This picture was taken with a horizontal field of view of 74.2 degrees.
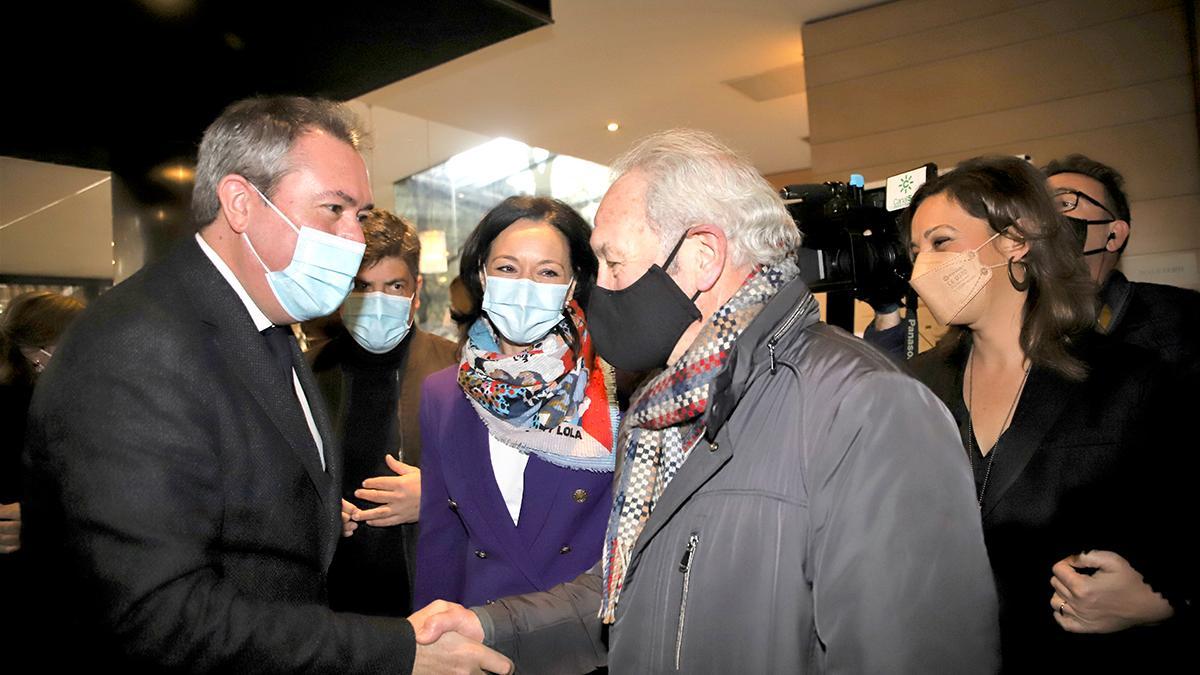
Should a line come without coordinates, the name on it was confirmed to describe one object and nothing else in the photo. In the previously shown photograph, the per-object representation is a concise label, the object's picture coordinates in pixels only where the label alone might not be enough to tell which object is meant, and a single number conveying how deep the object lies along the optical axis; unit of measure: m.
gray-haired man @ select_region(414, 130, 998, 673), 1.01
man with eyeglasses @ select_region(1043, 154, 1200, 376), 2.18
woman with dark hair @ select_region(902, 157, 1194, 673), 1.52
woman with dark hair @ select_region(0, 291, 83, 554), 2.48
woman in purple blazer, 1.84
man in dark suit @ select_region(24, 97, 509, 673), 1.20
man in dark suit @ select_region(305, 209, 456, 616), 2.33
